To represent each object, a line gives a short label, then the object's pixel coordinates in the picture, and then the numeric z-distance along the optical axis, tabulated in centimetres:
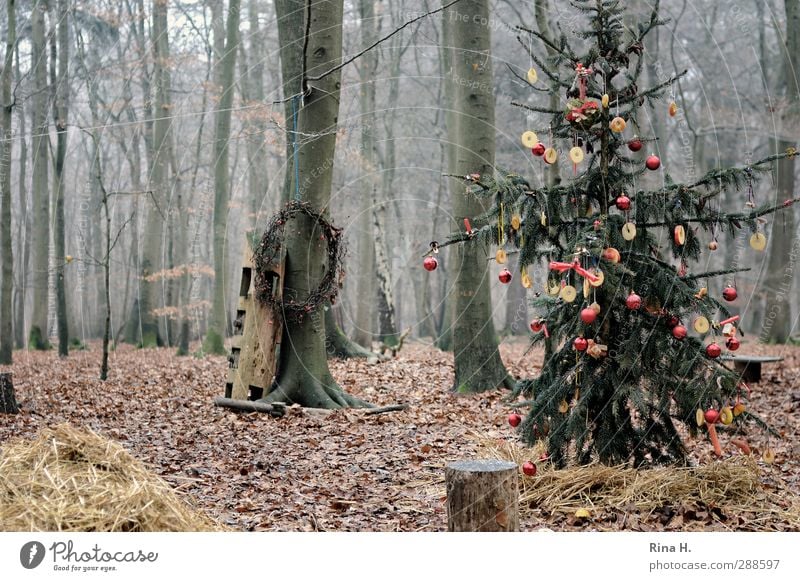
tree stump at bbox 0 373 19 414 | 627
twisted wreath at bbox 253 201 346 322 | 773
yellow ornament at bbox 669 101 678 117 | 434
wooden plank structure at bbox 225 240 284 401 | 777
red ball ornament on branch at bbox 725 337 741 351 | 420
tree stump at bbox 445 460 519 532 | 380
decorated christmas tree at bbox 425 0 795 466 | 462
